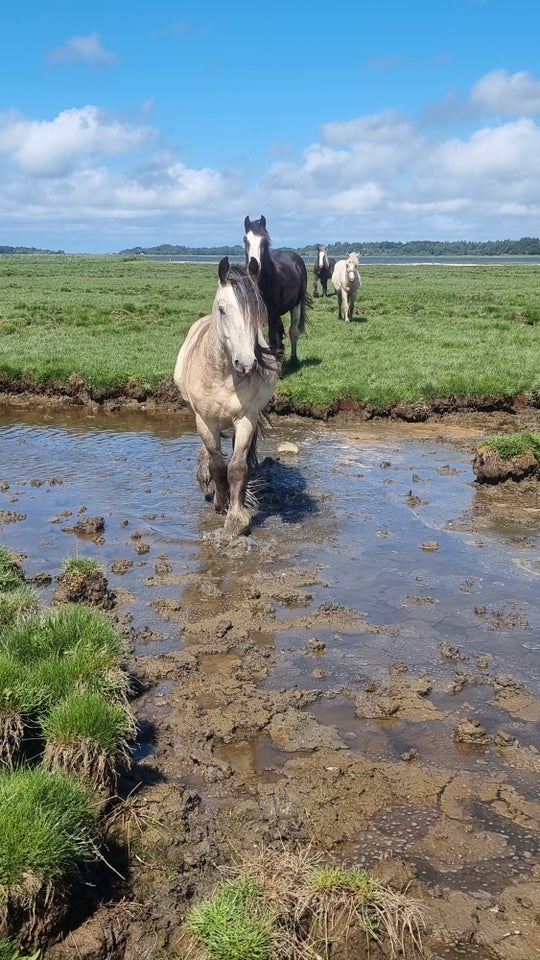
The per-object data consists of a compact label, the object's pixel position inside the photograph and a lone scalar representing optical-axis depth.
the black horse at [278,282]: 11.57
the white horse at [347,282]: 22.80
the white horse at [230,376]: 6.98
